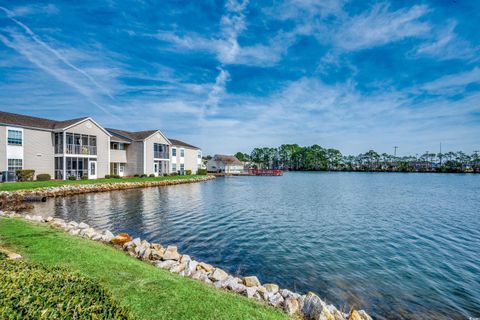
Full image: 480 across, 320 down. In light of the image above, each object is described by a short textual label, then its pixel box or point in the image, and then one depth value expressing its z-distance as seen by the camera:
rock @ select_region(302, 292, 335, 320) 4.78
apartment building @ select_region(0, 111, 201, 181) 24.84
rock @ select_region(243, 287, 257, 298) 5.40
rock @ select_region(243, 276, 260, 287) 6.23
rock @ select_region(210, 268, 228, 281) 6.28
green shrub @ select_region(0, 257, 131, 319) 2.71
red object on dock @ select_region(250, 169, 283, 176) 71.62
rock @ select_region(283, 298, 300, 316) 4.91
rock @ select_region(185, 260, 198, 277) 6.46
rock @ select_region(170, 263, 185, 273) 6.51
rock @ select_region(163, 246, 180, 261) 7.41
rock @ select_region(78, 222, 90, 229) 10.55
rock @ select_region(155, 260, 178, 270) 6.72
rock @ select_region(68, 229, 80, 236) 9.28
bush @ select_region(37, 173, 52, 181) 26.17
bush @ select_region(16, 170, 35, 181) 24.56
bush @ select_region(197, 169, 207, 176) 53.66
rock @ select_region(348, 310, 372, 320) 4.98
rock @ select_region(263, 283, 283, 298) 5.83
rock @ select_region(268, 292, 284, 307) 5.15
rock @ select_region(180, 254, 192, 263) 7.36
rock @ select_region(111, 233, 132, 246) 8.69
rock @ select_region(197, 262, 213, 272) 6.90
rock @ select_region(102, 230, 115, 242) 8.95
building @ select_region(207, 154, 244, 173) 76.69
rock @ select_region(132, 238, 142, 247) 8.33
